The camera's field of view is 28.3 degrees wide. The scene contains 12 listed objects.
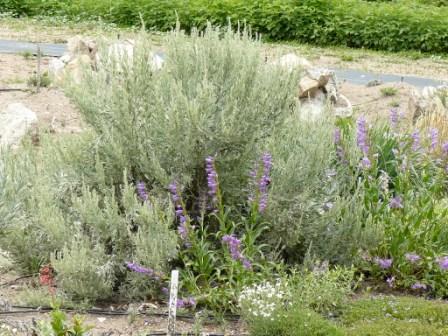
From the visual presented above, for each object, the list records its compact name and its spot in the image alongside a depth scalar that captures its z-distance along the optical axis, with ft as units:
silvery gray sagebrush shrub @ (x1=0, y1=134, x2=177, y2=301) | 17.22
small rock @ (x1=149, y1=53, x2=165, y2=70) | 19.24
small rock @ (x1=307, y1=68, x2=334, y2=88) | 36.06
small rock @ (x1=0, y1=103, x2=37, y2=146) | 29.32
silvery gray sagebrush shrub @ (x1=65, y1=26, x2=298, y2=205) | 18.08
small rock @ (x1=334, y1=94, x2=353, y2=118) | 35.95
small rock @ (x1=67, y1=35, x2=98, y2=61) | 39.66
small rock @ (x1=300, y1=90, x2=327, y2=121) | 34.04
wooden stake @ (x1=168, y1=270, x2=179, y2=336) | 14.87
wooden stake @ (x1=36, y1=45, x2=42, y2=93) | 37.76
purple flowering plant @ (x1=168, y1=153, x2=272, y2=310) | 17.16
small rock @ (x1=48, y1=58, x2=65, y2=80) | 37.61
